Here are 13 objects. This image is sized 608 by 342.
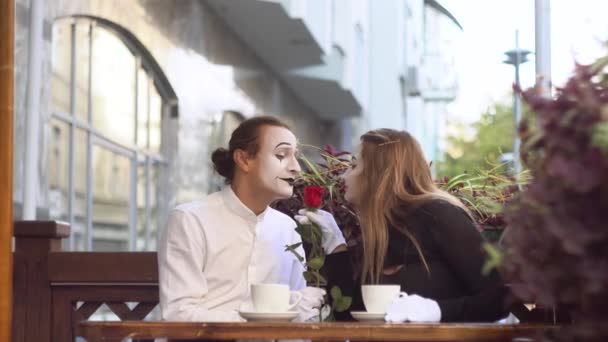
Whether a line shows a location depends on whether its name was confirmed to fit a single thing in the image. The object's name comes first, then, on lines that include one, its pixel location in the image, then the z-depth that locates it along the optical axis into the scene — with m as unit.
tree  47.01
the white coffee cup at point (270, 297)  3.47
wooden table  3.16
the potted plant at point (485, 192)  4.34
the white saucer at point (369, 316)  3.49
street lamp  8.93
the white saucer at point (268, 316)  3.41
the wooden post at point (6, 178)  3.23
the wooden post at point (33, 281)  4.98
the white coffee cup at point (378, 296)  3.54
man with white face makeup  4.32
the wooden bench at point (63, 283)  4.99
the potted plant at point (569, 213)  2.27
